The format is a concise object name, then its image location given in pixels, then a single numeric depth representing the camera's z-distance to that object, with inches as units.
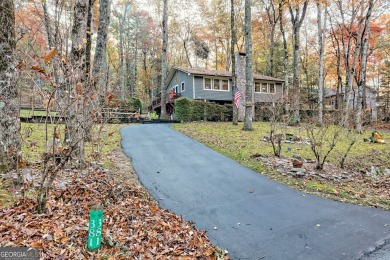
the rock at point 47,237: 106.2
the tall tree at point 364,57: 503.4
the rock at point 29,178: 147.9
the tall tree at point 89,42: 303.9
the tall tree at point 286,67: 725.3
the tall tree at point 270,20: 902.9
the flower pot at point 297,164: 276.5
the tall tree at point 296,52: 623.3
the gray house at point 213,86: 878.4
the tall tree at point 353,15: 583.2
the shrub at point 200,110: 724.0
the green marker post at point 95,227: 104.4
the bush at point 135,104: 965.2
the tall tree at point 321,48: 638.4
